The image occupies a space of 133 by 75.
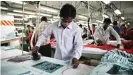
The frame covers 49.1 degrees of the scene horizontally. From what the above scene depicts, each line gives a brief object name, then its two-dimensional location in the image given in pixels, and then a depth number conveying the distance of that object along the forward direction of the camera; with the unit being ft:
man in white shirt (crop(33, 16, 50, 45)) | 11.58
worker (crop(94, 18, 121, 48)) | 11.73
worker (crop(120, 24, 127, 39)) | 23.65
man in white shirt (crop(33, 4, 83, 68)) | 6.21
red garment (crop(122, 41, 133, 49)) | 10.25
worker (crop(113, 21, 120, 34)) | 18.23
